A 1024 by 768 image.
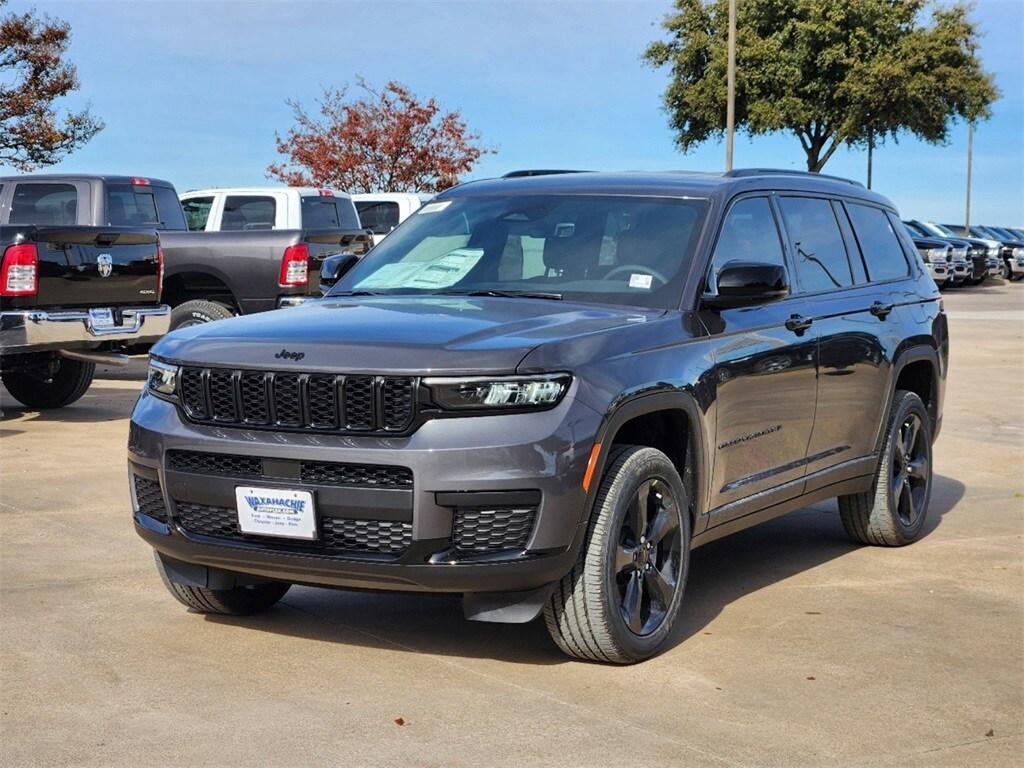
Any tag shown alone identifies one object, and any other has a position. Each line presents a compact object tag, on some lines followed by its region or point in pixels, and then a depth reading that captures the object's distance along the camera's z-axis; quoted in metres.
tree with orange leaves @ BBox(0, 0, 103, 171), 31.97
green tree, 45.06
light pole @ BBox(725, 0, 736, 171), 32.31
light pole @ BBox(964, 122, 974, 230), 80.88
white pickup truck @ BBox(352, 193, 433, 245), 21.53
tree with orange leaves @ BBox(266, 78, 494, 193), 44.19
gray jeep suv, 4.96
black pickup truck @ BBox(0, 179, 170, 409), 11.49
